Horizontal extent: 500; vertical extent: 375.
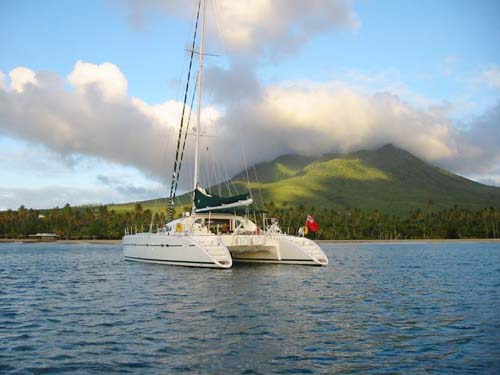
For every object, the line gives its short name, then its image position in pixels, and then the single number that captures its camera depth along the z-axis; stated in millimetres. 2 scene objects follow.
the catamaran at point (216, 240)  26828
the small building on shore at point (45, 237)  122875
